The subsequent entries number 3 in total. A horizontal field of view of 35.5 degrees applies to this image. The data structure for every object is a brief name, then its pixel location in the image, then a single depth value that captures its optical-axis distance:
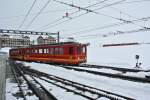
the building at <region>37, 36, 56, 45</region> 73.12
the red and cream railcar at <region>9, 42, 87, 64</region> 26.48
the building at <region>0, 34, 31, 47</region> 108.89
